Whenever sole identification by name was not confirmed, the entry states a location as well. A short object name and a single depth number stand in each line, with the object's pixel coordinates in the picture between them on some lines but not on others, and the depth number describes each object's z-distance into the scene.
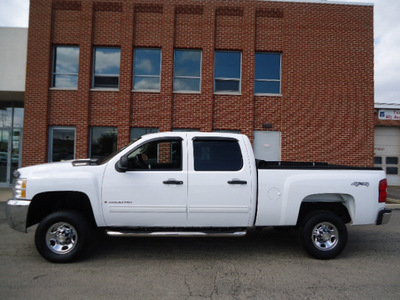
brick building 10.58
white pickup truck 4.03
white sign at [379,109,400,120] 14.09
